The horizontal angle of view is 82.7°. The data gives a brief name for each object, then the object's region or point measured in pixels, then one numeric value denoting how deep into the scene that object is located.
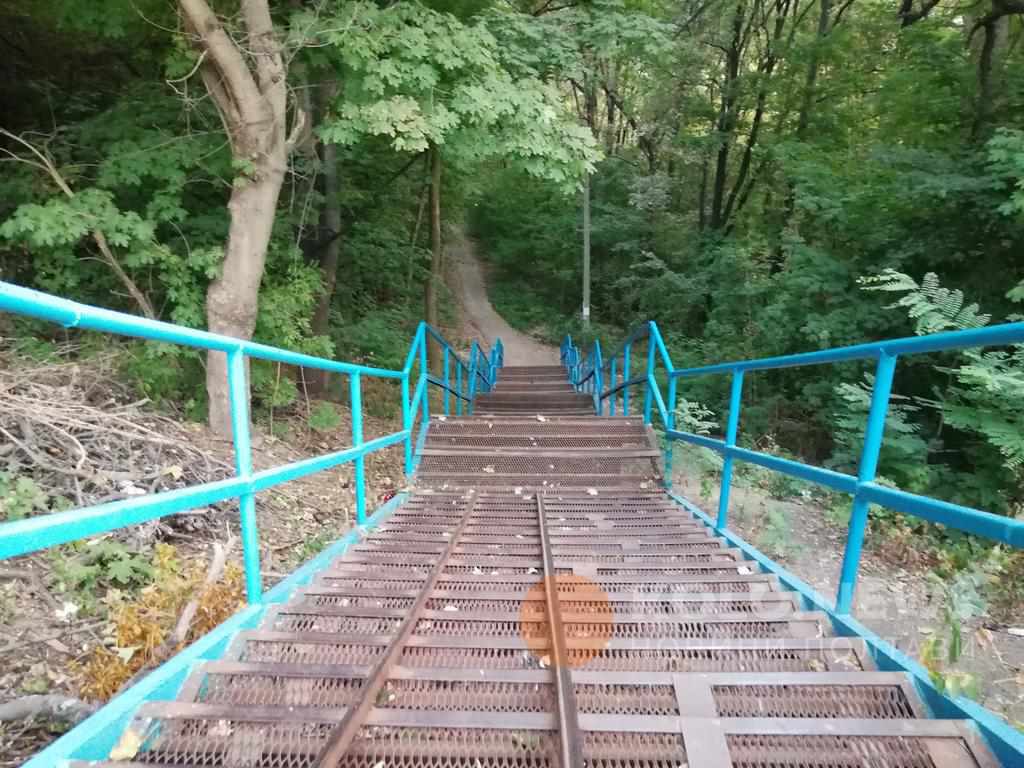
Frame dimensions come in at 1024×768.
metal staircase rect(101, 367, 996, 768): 1.56
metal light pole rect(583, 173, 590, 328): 15.73
